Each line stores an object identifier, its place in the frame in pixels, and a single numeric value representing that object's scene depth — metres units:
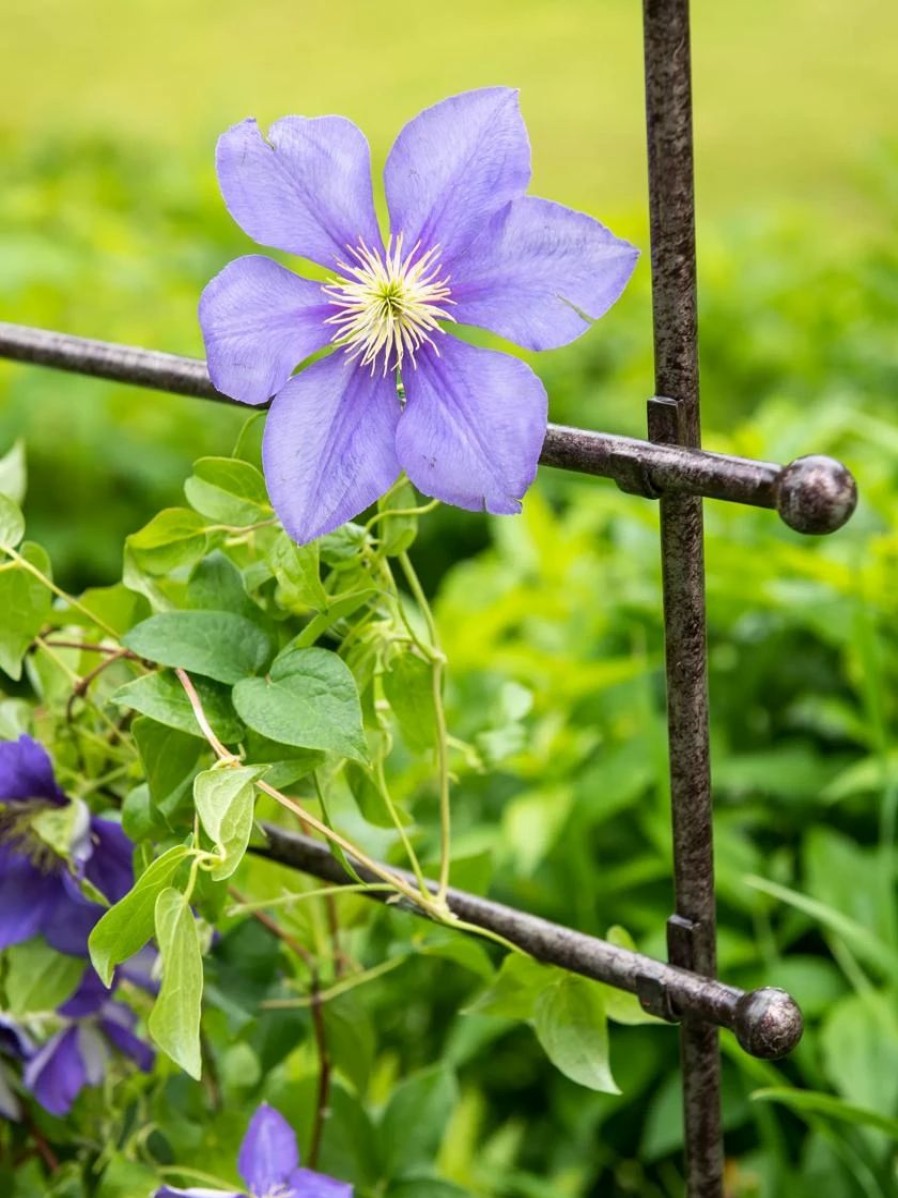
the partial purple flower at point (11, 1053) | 0.80
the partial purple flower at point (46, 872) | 0.70
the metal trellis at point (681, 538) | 0.54
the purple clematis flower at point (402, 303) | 0.55
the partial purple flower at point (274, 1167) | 0.68
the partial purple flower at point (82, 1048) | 0.78
